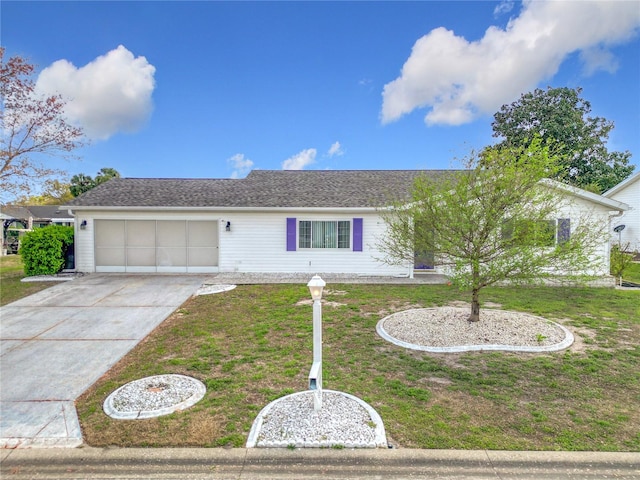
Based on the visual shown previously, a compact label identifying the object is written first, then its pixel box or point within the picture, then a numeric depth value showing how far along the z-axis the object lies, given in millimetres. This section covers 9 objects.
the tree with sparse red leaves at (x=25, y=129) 9645
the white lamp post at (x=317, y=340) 3584
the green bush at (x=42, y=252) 11320
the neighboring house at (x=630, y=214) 18375
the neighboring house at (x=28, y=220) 20797
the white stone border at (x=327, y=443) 3145
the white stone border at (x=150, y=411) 3652
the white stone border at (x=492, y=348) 5473
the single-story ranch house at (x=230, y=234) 11992
